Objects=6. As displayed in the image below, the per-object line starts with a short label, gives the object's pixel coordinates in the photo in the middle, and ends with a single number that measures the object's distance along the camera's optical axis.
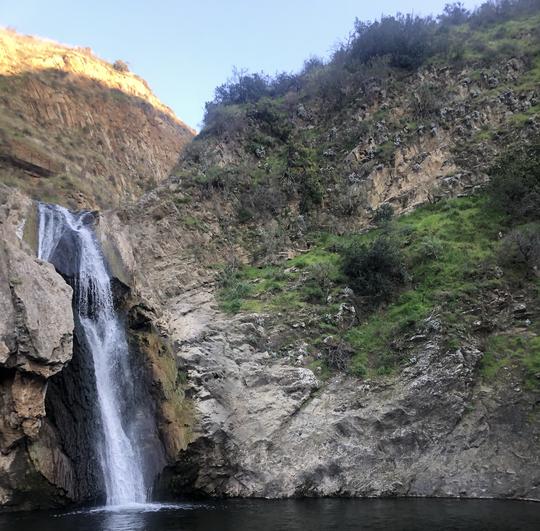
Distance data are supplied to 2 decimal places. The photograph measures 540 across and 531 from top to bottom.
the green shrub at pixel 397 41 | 42.91
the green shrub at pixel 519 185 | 28.39
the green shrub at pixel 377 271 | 27.31
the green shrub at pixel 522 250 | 25.14
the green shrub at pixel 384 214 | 32.92
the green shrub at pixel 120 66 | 69.27
